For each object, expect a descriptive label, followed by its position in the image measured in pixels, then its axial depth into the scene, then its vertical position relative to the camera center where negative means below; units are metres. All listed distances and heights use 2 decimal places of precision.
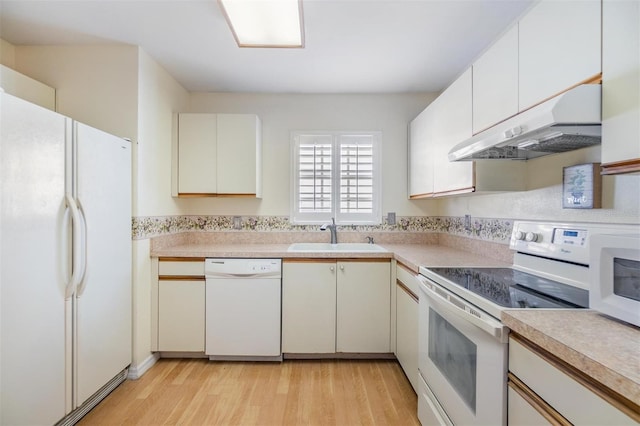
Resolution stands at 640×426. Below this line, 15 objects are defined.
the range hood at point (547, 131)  0.93 +0.31
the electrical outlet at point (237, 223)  2.88 -0.12
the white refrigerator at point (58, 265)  1.27 -0.29
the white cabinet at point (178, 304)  2.28 -0.74
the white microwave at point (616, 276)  0.79 -0.18
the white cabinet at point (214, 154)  2.62 +0.51
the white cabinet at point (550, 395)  0.64 -0.46
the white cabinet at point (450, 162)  1.70 +0.40
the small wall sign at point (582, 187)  1.26 +0.12
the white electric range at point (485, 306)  1.01 -0.38
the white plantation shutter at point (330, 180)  2.90 +0.31
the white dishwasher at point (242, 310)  2.26 -0.77
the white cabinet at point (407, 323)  1.83 -0.77
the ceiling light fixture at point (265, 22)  1.54 +1.11
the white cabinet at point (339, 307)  2.30 -0.76
